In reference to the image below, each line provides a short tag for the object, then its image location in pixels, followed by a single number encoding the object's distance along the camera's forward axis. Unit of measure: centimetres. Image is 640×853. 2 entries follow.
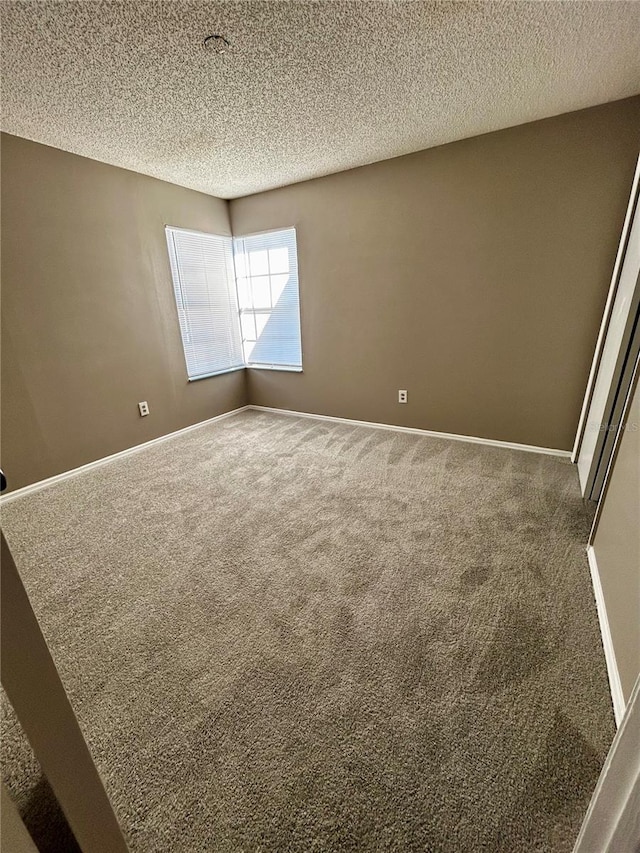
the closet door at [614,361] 189
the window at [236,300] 365
